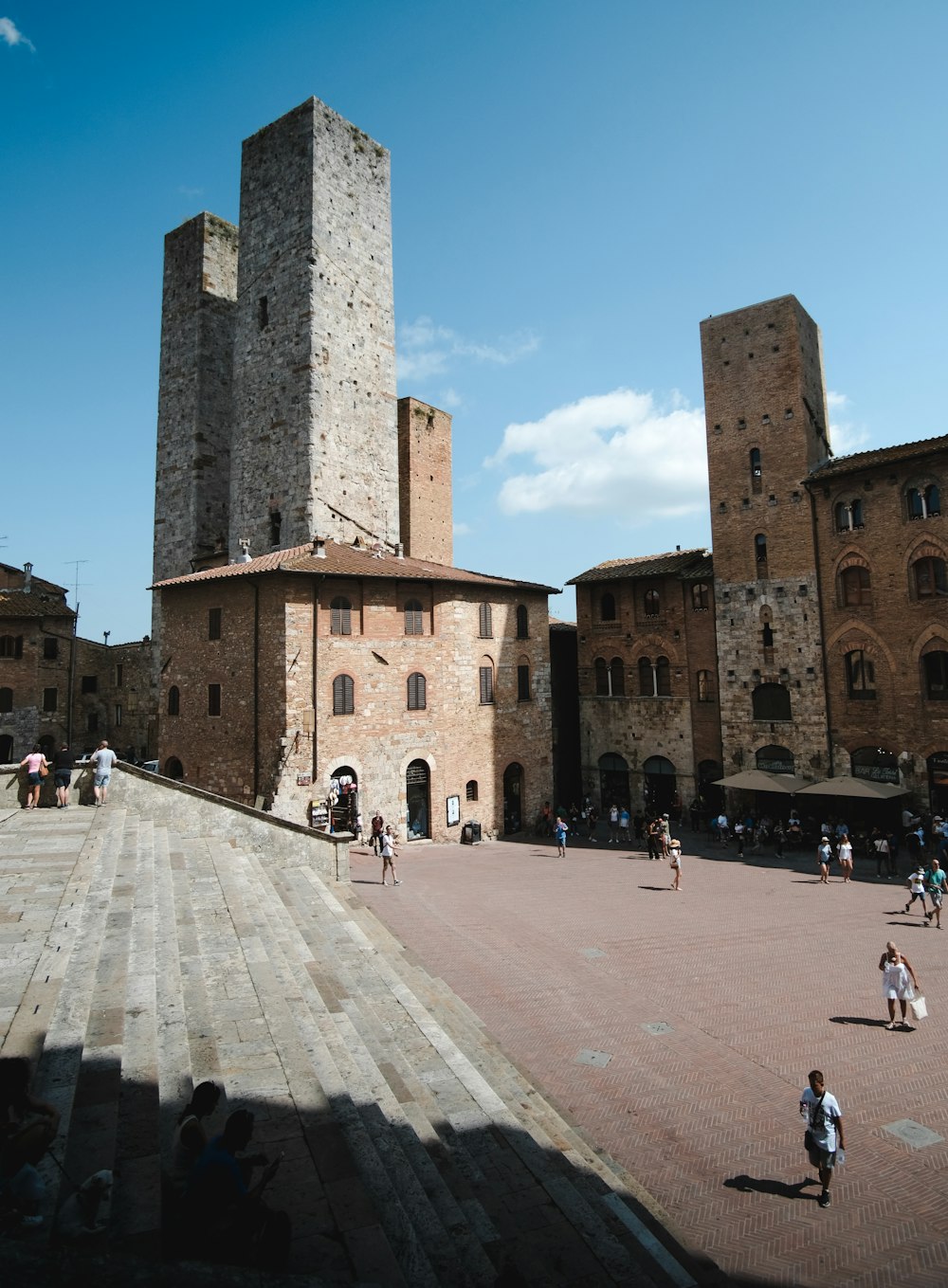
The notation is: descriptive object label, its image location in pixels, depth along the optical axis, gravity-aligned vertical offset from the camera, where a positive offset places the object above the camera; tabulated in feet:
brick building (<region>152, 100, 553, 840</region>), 79.46 +23.65
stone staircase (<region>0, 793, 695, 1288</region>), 18.24 -12.54
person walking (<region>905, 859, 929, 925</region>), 56.44 -14.00
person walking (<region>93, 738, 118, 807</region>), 55.26 -3.74
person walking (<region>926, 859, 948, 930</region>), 56.18 -14.22
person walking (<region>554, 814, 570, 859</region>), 83.25 -14.17
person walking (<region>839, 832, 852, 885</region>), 69.00 -14.34
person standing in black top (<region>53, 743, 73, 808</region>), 54.24 -3.88
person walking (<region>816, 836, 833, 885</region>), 69.46 -14.44
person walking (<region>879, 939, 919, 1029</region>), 37.42 -14.13
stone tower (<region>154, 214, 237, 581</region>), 113.39 +51.21
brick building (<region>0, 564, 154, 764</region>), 127.95 +7.79
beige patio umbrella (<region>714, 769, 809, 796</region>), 87.45 -9.11
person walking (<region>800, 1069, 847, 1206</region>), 25.72 -15.15
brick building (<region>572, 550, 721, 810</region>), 103.09 +4.58
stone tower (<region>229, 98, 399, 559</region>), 95.86 +51.39
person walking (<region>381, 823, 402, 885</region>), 65.16 -12.23
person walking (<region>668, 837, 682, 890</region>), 67.77 -14.12
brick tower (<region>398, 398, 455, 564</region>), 118.21 +38.81
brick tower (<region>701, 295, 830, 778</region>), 93.20 +23.56
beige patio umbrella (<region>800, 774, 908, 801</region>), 80.02 -9.32
